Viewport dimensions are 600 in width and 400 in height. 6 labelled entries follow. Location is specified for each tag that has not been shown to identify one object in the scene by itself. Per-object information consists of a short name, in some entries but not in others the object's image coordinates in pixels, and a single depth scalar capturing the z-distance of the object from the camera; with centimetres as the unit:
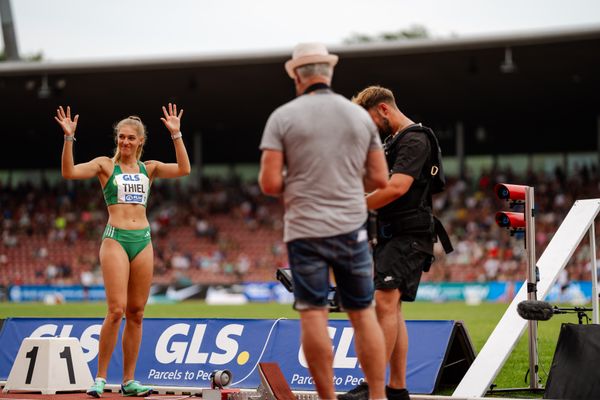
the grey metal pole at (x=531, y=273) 1381
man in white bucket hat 1026
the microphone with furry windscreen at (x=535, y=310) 1260
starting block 1284
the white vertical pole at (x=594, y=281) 1418
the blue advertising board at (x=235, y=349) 1459
